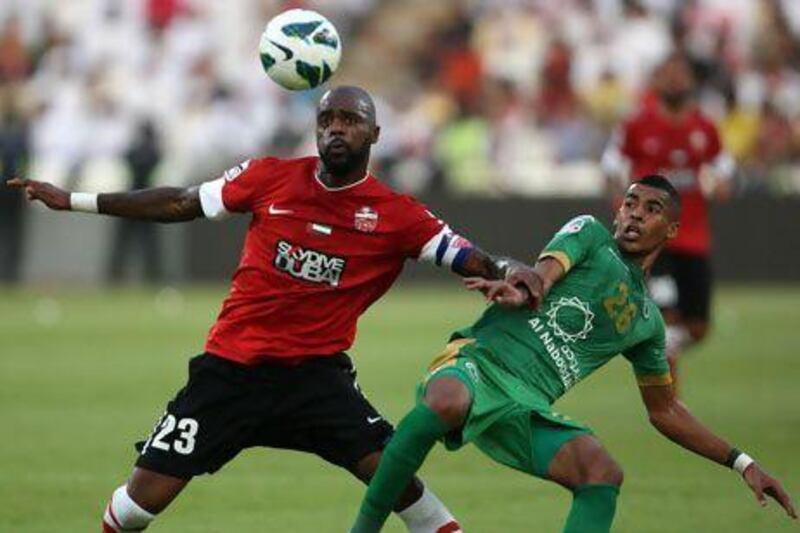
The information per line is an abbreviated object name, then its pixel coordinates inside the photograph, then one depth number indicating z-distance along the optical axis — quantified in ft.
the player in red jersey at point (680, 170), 105.81
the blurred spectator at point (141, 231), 189.98
